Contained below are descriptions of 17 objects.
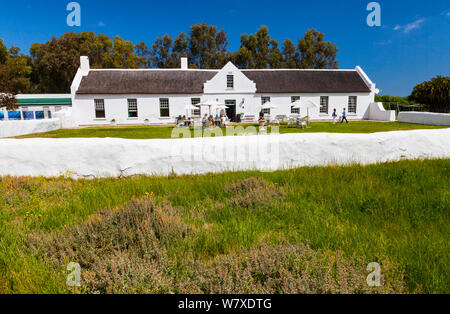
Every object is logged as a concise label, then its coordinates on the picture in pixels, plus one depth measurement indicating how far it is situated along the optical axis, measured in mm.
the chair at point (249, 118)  30533
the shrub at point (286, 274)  2486
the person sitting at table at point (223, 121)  24500
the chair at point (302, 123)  20991
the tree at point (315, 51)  61781
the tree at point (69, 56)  50688
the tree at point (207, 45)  62500
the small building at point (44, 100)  42653
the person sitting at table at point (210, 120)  23459
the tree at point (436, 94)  29906
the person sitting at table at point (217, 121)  24547
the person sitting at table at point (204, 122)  22019
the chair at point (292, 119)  22781
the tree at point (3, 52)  45312
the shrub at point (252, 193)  4961
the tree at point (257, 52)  56094
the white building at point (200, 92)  29719
